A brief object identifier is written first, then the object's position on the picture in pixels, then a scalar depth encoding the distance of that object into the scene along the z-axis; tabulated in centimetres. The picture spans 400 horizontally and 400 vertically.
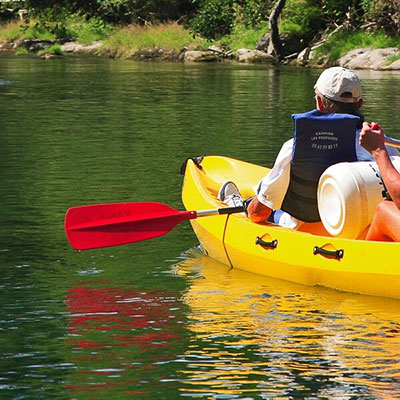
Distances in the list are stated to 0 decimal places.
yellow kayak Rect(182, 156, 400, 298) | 980
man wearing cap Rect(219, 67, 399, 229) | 972
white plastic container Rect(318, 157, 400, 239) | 969
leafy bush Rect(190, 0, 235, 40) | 5543
